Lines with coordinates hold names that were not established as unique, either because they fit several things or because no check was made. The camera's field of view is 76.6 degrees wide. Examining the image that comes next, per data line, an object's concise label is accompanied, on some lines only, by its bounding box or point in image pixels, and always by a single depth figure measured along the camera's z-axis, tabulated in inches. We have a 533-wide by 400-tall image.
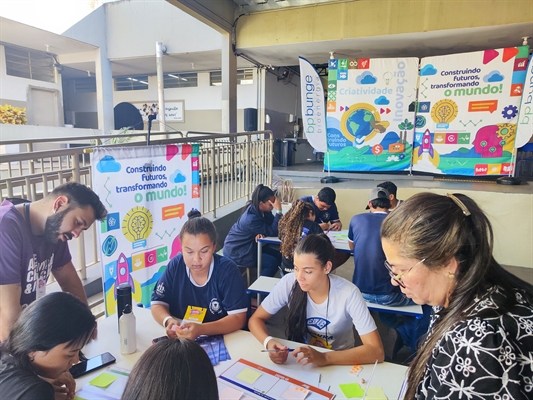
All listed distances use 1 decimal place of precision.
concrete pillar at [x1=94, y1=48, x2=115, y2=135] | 390.0
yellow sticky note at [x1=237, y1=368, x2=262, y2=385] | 52.5
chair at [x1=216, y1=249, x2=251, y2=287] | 150.5
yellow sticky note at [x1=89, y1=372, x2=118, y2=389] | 51.7
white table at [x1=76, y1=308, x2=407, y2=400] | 53.4
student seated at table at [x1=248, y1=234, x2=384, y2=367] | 70.4
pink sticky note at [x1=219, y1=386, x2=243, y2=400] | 48.6
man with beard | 67.8
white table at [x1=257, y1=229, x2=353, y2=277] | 129.6
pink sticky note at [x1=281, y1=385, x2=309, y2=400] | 49.1
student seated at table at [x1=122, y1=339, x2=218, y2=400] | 29.8
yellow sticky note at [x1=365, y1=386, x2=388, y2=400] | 49.5
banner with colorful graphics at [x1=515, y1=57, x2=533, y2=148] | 214.5
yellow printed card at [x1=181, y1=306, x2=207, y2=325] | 73.0
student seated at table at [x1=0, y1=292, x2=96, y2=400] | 40.4
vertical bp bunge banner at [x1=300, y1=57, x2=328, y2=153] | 243.6
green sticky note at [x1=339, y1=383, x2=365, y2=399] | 50.3
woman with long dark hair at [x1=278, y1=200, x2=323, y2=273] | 118.2
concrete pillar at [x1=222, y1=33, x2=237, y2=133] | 269.4
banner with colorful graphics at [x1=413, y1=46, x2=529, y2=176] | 222.7
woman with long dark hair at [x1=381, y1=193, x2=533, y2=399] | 30.3
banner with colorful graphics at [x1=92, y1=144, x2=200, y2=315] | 93.0
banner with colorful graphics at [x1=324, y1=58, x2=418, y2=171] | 247.4
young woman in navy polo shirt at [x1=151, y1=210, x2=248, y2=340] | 74.7
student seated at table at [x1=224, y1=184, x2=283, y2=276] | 141.4
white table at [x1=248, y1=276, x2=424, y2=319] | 89.3
